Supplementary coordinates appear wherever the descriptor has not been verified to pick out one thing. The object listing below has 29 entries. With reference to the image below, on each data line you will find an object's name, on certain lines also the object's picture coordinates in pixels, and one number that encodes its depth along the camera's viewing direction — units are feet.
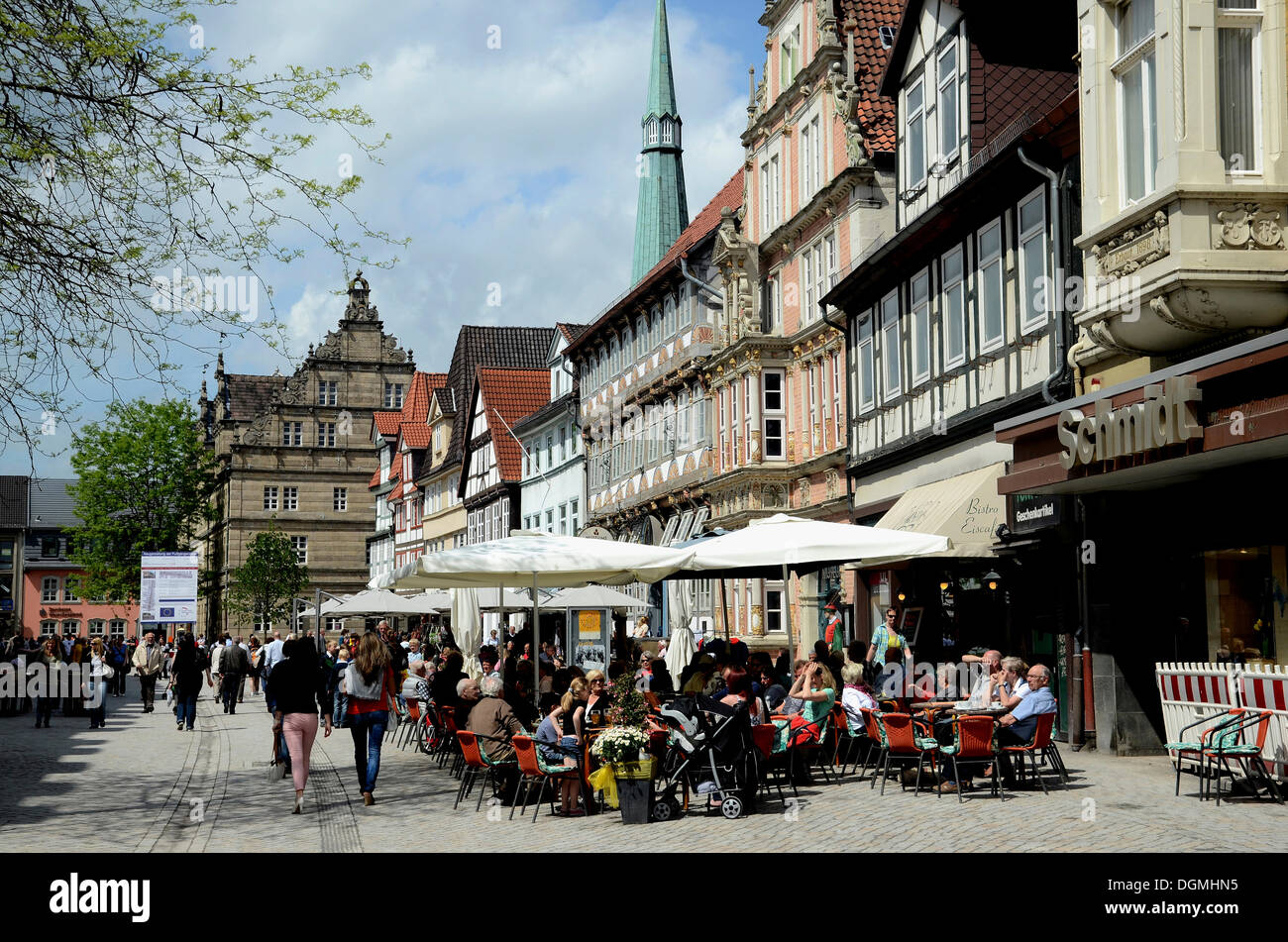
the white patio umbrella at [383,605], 113.60
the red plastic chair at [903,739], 46.83
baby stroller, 44.55
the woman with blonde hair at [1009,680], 50.24
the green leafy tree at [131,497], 234.79
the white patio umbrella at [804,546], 54.65
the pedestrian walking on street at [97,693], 93.20
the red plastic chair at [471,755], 48.44
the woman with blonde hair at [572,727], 46.52
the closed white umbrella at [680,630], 91.58
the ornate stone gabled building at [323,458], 292.81
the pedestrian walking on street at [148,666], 121.08
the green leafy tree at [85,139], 44.83
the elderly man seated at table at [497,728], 48.49
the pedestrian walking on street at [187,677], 90.07
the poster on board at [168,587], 140.97
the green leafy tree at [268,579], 256.11
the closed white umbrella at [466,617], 83.10
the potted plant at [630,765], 42.98
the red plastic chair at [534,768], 46.06
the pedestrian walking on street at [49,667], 96.48
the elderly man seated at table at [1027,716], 45.50
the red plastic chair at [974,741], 44.32
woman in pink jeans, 47.19
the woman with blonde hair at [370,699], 48.65
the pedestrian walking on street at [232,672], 105.50
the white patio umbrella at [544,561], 54.39
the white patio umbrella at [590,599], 95.76
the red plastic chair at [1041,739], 45.06
